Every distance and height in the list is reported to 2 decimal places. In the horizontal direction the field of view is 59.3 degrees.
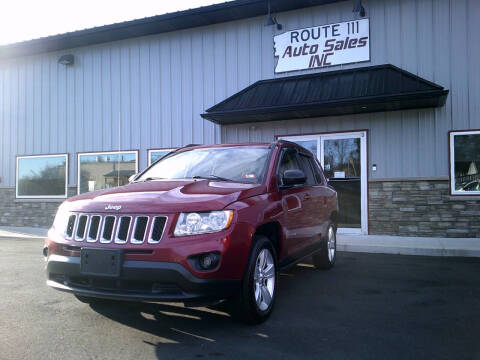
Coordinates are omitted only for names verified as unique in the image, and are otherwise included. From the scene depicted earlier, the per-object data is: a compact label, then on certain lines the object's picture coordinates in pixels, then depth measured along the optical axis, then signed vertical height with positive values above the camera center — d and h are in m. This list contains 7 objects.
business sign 10.80 +3.74
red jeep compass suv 3.33 -0.45
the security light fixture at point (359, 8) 10.38 +4.44
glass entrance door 10.61 +0.40
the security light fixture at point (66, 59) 14.07 +4.30
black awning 9.26 +2.14
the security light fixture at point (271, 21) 11.28 +4.51
